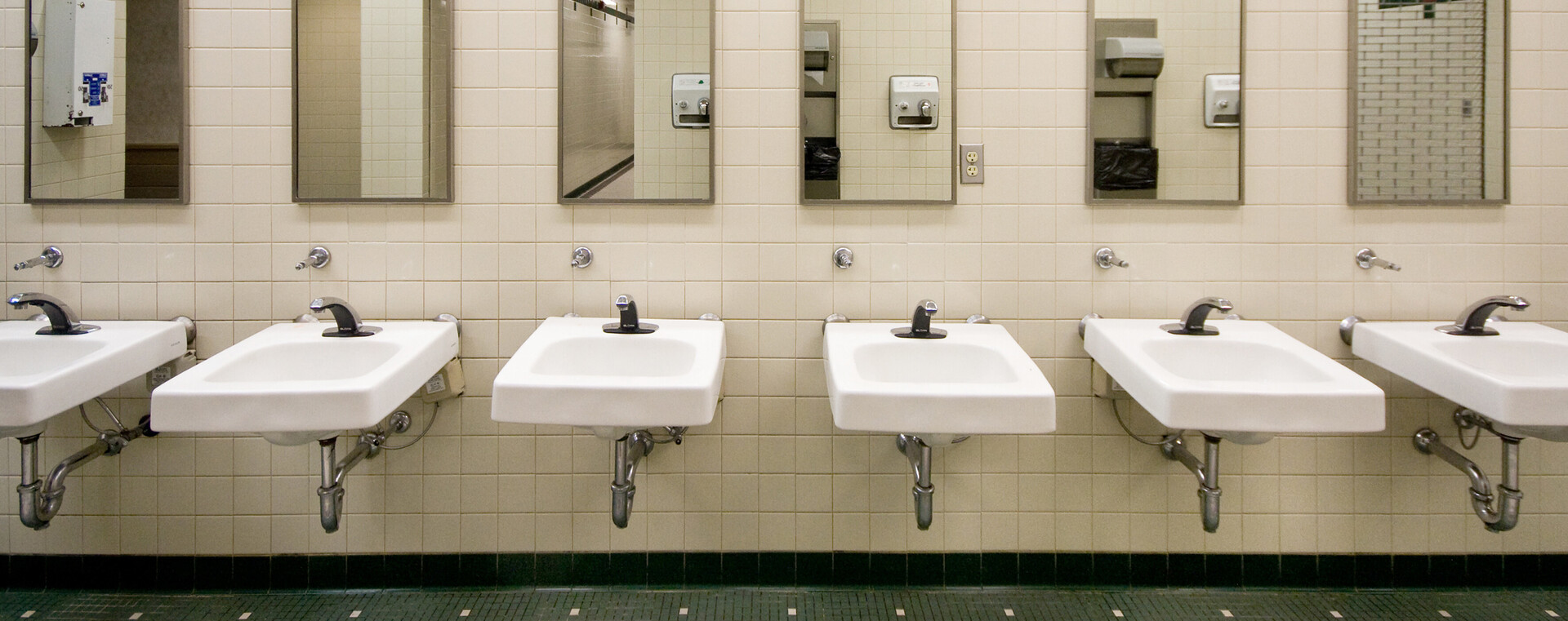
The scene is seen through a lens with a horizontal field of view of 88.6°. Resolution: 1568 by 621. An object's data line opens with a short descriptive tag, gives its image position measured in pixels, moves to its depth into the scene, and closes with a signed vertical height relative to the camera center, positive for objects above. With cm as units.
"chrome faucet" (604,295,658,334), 180 -9
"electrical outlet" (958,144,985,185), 197 +29
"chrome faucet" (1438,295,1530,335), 182 -9
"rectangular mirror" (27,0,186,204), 192 +44
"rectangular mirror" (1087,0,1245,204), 194 +44
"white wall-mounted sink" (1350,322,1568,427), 145 -18
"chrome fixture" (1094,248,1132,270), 198 +6
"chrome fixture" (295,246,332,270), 195 +6
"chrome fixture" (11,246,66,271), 193 +6
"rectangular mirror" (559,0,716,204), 194 +46
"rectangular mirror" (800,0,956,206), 193 +44
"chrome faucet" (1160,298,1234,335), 183 -8
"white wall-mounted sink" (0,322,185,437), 145 -17
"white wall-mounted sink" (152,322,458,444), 144 -20
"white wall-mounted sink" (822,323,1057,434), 144 -21
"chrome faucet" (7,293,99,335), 176 -7
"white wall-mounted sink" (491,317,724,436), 146 -21
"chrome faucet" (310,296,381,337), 181 -9
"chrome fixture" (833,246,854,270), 197 +6
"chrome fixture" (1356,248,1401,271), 197 +6
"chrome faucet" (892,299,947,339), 180 -9
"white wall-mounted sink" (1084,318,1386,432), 144 -19
